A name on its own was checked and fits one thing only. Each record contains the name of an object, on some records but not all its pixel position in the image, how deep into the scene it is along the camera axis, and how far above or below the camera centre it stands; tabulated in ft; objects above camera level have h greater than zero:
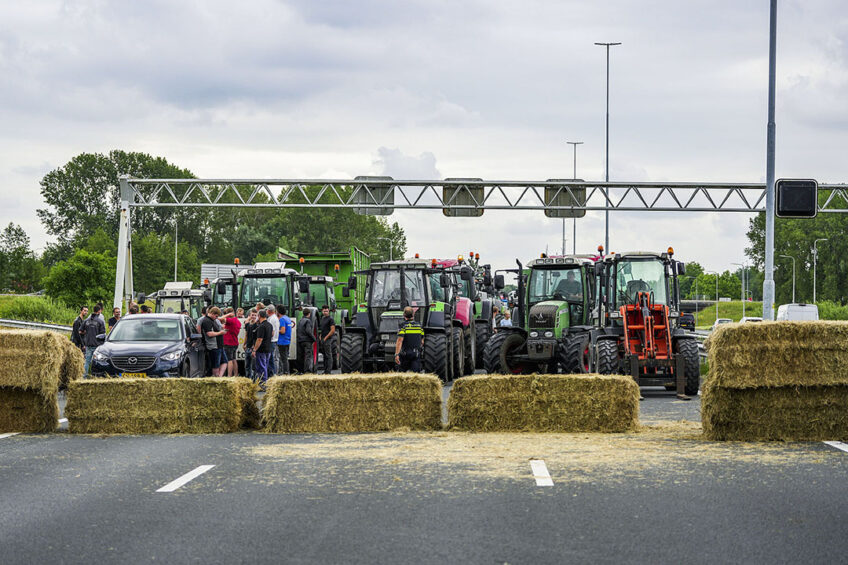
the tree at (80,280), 225.97 +1.94
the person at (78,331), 87.10 -3.03
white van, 177.37 -1.89
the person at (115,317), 97.74 -2.22
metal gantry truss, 142.92 +12.54
